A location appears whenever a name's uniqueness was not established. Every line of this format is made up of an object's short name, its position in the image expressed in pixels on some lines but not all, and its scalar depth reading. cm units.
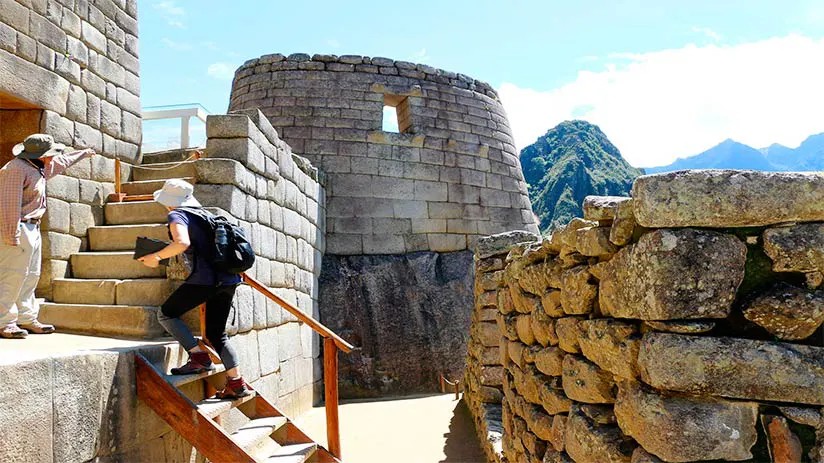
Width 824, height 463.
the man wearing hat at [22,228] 371
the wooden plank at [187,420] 327
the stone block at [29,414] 248
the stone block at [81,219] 512
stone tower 966
